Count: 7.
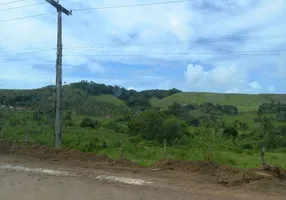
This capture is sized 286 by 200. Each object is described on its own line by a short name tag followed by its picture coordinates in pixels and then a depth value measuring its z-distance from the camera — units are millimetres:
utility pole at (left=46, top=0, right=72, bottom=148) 20469
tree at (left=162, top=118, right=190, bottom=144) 54562
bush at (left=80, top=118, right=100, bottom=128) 69938
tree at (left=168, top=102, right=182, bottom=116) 82144
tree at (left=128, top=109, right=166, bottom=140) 56875
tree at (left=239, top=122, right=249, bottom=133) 73312
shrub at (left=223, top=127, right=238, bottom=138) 59534
